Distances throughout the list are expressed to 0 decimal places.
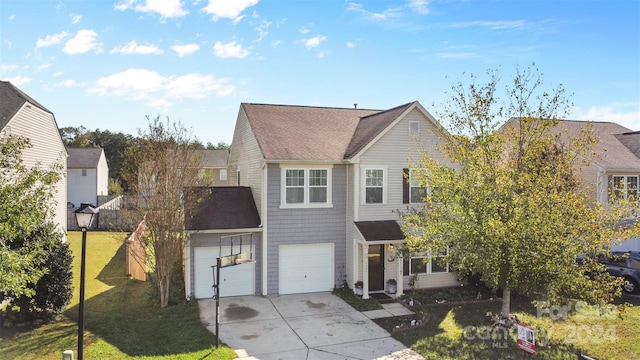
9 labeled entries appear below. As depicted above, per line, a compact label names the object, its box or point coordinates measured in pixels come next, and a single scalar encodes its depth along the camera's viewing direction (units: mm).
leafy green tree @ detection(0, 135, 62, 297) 6812
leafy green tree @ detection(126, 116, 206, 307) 13555
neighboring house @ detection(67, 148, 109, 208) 44250
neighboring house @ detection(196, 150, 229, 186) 54031
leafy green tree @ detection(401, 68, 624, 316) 10211
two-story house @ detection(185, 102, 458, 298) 15328
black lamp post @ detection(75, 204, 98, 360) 8367
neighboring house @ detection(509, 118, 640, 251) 22438
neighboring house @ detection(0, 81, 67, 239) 15602
